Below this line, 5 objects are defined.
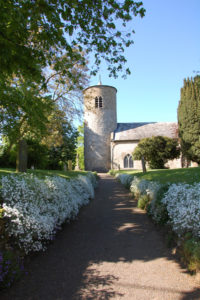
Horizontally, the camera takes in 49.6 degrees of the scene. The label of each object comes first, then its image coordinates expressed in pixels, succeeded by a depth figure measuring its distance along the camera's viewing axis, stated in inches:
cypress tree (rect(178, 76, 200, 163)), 872.3
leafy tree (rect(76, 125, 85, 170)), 2203.2
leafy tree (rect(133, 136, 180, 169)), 823.7
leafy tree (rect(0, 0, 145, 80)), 175.6
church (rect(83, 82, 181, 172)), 1395.2
